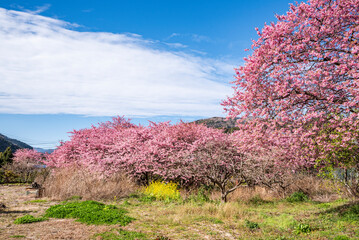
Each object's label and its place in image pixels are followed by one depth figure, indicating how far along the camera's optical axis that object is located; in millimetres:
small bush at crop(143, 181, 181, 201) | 12375
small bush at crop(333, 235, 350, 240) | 6215
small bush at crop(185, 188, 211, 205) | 11352
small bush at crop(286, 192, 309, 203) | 12828
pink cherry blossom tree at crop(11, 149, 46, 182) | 30578
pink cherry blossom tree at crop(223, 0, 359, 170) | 7566
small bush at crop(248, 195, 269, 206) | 12438
